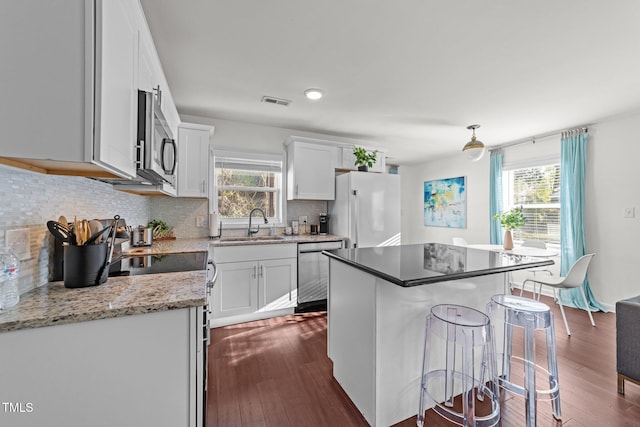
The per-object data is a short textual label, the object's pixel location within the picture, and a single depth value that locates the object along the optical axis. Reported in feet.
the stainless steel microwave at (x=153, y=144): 4.22
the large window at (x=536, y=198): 12.85
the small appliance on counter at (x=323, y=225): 12.91
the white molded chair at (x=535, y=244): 12.10
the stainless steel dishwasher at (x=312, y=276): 10.50
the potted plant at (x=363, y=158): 12.44
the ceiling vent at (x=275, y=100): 9.17
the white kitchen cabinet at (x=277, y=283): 9.80
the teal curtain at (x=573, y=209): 11.36
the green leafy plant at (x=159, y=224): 10.00
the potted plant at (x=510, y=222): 11.40
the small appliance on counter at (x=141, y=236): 8.29
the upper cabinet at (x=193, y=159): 9.79
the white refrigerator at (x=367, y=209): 11.44
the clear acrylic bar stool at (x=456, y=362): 4.46
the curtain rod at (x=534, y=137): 11.62
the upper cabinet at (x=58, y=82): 2.61
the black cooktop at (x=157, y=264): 4.93
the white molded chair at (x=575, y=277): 9.03
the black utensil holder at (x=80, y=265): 3.71
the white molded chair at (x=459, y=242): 14.49
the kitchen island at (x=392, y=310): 4.72
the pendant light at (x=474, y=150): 10.85
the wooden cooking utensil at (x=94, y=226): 4.40
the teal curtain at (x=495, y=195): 14.74
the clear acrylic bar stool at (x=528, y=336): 4.66
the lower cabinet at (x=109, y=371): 2.73
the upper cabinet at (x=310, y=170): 11.62
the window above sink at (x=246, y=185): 11.46
